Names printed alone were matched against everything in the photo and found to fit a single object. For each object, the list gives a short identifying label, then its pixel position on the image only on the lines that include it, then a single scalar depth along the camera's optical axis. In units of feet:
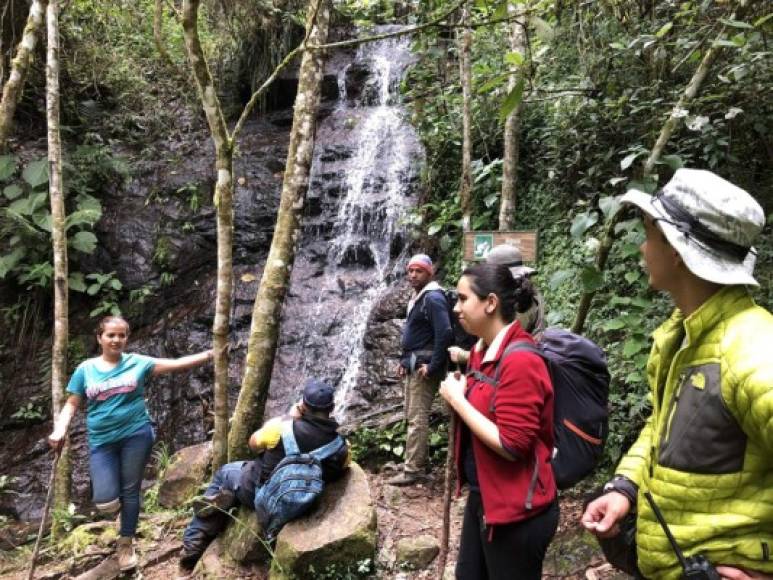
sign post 14.71
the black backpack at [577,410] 8.28
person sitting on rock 12.68
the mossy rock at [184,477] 17.38
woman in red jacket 6.32
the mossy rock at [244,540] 12.91
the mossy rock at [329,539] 11.64
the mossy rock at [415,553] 12.74
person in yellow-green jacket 3.94
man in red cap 15.90
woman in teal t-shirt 13.25
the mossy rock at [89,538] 15.53
